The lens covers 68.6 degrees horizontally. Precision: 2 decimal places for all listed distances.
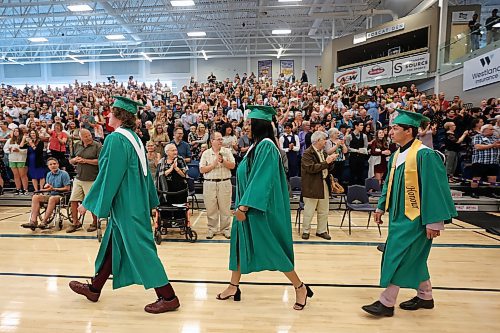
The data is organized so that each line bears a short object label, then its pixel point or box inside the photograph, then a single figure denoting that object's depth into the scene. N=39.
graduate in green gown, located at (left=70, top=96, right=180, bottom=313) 3.11
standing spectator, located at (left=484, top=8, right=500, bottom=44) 11.43
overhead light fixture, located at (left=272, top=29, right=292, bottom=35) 21.56
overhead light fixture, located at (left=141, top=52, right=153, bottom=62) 28.87
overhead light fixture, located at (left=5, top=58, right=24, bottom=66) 28.72
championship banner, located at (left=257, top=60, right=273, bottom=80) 30.50
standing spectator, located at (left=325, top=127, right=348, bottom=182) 7.43
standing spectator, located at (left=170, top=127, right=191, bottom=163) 7.45
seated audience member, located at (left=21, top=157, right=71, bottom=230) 6.21
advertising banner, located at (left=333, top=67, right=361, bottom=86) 21.58
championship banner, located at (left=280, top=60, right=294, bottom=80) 30.52
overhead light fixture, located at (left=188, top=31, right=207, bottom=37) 22.35
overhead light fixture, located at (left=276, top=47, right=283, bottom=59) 27.37
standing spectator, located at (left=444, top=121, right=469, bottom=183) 8.95
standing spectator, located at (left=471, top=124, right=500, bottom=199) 7.46
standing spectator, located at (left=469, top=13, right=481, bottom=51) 12.69
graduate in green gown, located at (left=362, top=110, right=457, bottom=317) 3.00
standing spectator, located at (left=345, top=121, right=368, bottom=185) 8.44
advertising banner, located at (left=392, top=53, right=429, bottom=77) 17.44
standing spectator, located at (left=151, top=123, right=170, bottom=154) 8.05
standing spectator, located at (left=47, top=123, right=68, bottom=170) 8.70
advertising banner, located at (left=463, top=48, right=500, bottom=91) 11.16
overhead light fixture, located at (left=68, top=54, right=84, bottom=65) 28.78
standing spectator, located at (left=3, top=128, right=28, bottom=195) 8.57
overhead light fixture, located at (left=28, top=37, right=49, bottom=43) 23.56
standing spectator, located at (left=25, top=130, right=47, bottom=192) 8.52
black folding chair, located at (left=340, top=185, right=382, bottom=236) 6.56
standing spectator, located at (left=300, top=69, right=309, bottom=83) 20.47
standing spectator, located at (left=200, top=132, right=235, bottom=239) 5.89
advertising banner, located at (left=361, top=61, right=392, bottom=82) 19.58
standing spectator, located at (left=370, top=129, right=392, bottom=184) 8.46
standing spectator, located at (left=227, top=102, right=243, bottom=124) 10.53
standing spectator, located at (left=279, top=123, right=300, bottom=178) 8.29
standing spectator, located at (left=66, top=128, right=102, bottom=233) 6.09
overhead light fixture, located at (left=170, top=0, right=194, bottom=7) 15.41
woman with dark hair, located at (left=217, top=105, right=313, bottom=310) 3.13
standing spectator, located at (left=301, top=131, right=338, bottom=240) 5.76
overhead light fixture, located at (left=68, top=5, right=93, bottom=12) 17.51
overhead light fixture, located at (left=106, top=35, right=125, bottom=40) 22.94
